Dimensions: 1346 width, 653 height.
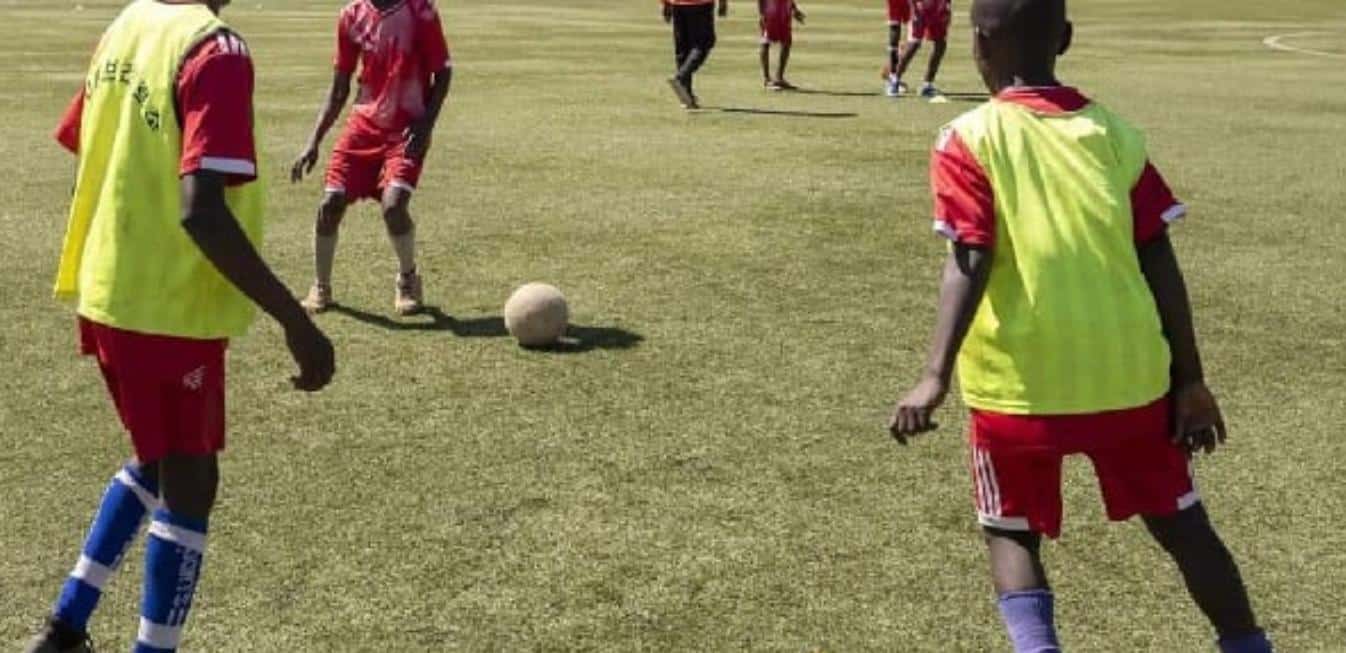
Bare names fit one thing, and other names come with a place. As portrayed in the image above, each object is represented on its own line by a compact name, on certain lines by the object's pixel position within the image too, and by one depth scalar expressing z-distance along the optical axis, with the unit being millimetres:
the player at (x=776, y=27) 21500
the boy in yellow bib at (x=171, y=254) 3766
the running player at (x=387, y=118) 8648
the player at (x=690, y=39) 18630
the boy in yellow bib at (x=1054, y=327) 3639
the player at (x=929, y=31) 20141
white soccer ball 7984
